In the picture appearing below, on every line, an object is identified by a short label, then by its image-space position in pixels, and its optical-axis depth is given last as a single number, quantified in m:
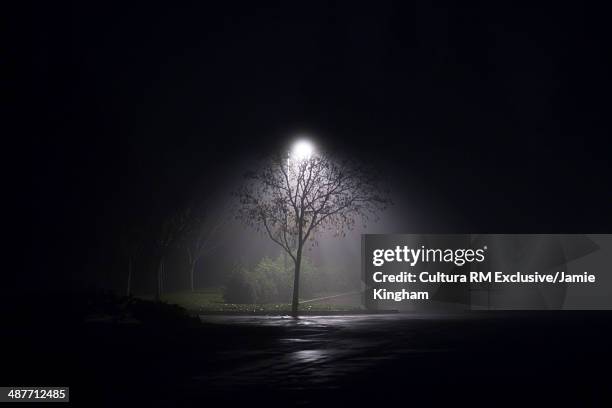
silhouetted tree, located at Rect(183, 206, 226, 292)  59.97
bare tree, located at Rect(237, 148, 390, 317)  40.22
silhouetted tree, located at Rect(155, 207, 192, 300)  47.16
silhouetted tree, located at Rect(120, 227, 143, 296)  46.38
